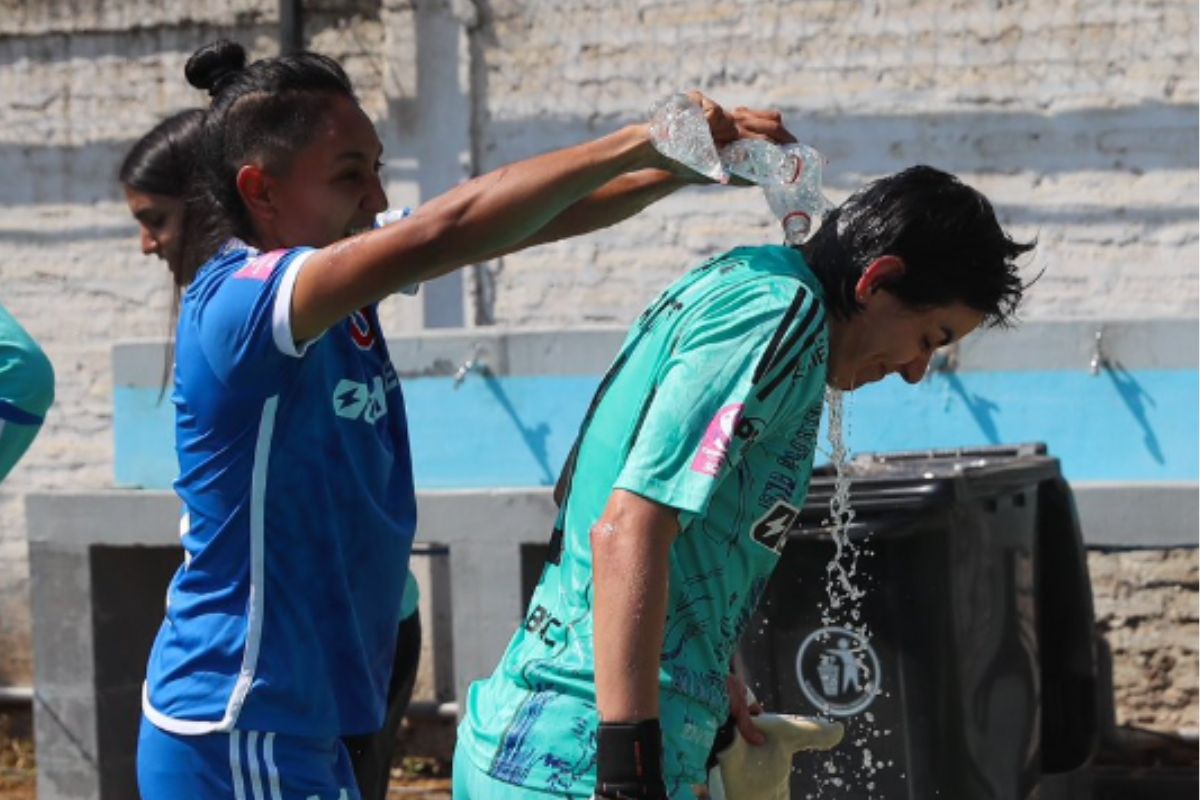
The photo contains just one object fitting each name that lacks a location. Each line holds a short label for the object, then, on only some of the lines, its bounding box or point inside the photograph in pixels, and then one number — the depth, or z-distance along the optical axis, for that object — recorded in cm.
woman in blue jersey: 527
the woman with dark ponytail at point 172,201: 815
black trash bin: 909
